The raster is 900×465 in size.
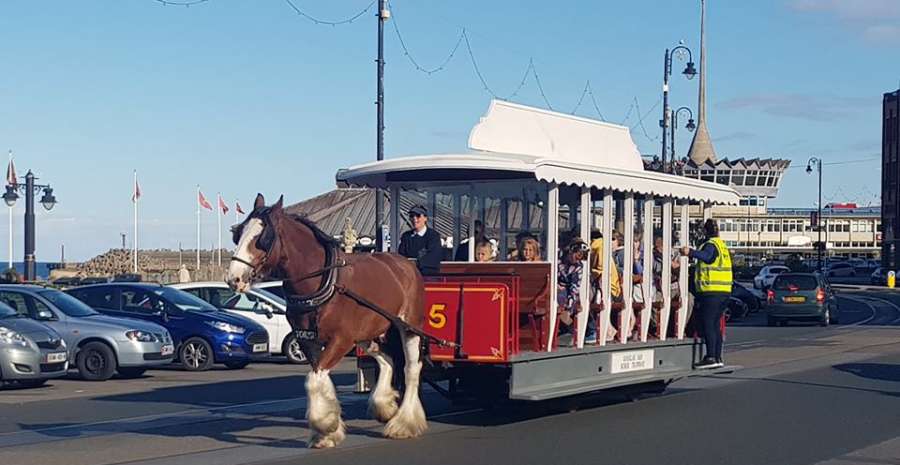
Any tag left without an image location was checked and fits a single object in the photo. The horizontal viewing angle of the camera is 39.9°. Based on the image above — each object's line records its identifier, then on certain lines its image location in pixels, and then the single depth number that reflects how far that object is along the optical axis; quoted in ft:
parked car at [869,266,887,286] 284.53
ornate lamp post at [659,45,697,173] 131.44
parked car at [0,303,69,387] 57.06
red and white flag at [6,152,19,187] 126.00
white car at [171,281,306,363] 76.23
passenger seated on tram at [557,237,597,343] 44.32
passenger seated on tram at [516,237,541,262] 44.06
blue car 69.56
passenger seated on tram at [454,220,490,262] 47.14
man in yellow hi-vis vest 50.93
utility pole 82.48
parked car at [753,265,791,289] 193.61
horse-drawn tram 40.47
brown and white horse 35.86
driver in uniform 42.75
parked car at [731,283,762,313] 142.41
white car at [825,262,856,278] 325.01
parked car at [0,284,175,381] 63.21
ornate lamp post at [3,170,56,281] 115.65
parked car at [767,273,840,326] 121.49
